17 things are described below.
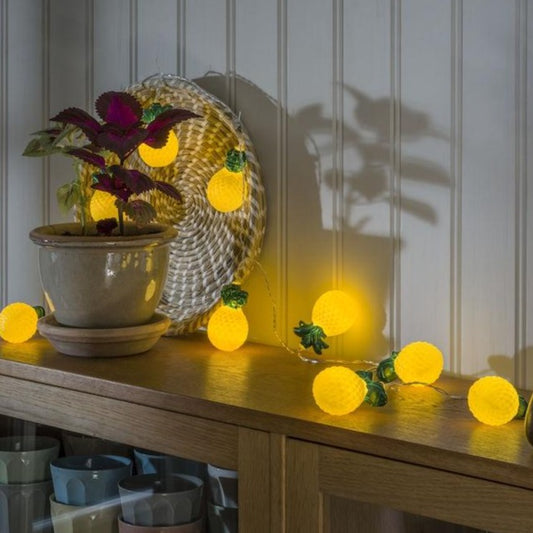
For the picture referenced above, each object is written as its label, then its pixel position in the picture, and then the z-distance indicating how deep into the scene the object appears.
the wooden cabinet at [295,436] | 1.68
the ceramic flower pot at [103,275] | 2.01
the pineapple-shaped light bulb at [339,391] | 1.78
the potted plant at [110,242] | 1.99
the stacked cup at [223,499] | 1.82
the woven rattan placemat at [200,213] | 2.10
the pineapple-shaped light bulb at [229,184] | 2.07
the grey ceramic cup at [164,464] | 1.86
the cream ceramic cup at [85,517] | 1.94
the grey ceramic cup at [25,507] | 2.03
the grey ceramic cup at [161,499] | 1.88
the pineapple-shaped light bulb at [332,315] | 2.01
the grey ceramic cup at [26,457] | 2.01
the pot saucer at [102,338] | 2.02
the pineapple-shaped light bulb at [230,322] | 2.06
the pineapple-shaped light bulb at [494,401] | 1.76
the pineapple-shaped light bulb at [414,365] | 1.89
